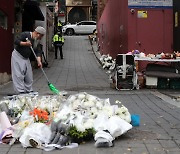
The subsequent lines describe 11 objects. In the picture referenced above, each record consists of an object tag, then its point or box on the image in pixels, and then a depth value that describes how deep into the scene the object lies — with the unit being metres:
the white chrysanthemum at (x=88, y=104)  6.24
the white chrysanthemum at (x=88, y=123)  5.52
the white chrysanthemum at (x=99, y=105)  6.27
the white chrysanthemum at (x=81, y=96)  6.53
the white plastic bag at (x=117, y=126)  5.45
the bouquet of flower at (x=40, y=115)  5.90
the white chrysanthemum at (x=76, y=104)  6.22
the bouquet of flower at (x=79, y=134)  5.40
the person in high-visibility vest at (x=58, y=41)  23.95
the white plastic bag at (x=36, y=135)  5.30
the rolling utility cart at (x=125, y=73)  11.65
